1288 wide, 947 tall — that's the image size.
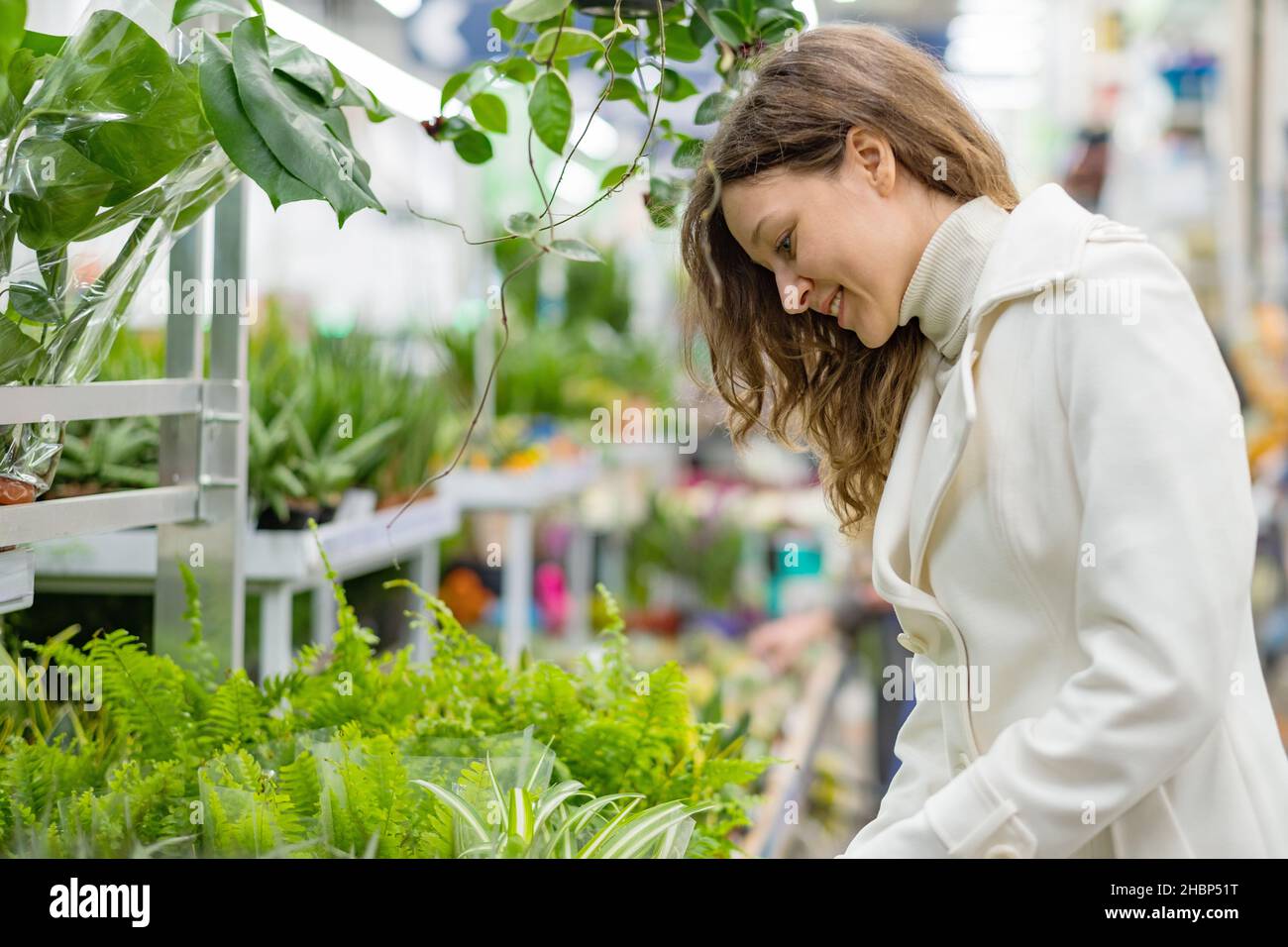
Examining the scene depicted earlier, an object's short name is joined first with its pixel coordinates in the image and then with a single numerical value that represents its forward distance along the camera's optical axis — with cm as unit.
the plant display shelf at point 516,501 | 329
